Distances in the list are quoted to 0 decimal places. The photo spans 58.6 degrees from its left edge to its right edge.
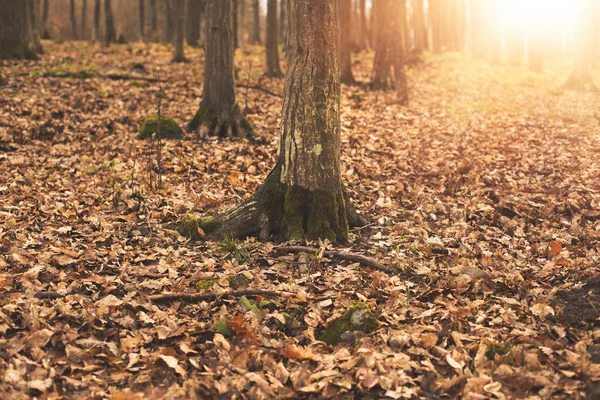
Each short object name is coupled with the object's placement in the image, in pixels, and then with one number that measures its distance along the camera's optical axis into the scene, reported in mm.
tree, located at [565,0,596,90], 18781
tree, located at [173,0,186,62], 20206
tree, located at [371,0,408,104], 15711
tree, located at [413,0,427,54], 31062
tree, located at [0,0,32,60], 16484
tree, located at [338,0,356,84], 18047
